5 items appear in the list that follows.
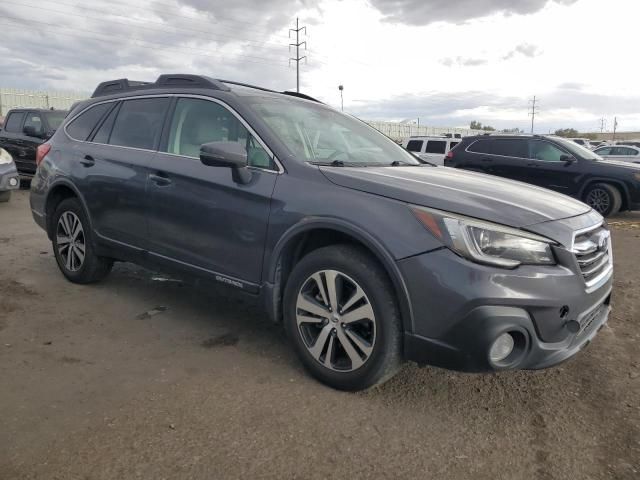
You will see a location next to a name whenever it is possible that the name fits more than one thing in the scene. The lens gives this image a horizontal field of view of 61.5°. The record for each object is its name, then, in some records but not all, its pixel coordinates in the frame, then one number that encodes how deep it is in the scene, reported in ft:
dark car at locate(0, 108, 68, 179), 38.60
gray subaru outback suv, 8.48
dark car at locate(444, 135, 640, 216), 34.32
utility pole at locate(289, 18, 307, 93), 176.78
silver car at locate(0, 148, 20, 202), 29.73
